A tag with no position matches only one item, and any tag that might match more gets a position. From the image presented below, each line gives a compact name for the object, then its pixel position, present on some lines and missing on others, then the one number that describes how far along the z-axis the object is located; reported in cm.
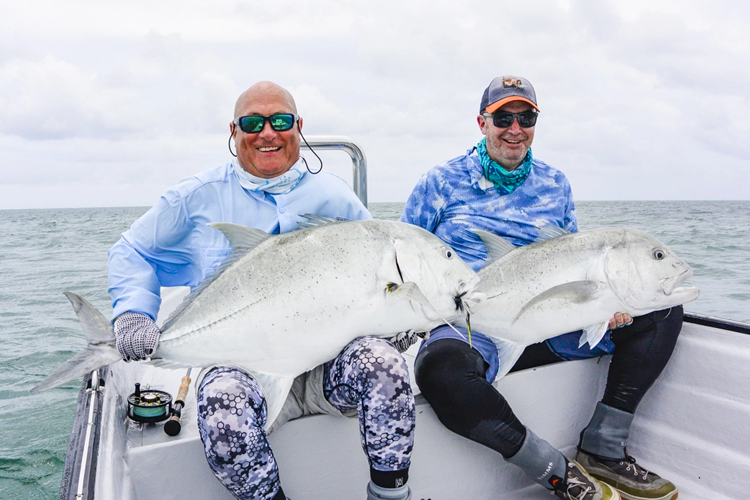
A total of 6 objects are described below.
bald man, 181
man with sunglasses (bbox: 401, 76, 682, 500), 240
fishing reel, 234
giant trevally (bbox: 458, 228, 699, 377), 250
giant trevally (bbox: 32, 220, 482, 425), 192
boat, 213
